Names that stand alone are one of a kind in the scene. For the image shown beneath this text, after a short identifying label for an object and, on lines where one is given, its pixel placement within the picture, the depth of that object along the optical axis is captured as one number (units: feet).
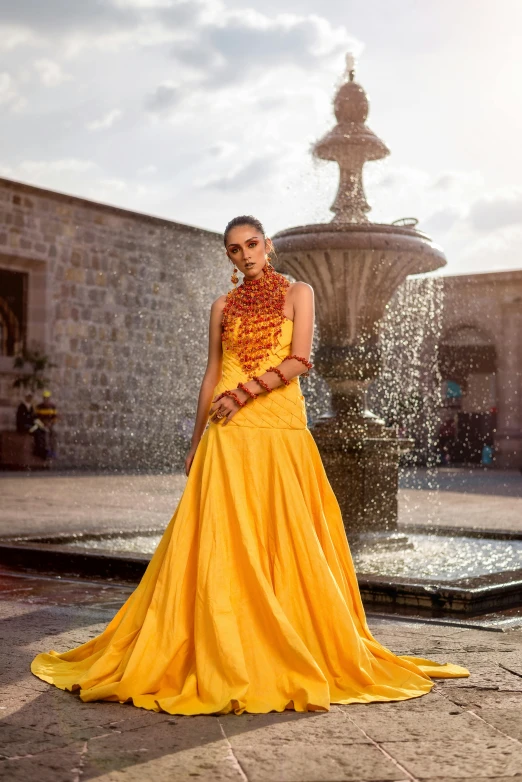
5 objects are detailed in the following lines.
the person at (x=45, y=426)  62.69
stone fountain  26.11
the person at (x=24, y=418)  62.18
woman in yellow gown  11.01
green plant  62.90
